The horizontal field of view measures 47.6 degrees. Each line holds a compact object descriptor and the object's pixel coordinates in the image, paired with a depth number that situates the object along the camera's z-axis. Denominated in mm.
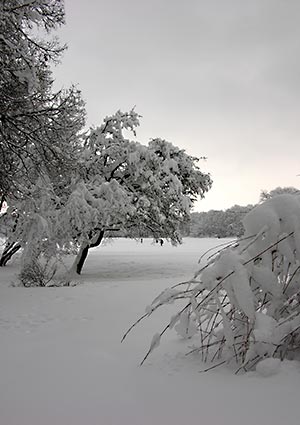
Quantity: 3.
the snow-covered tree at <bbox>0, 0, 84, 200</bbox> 6137
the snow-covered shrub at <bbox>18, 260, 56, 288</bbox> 8133
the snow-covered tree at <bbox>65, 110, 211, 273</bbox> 12102
